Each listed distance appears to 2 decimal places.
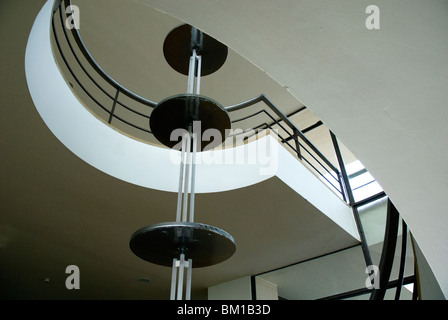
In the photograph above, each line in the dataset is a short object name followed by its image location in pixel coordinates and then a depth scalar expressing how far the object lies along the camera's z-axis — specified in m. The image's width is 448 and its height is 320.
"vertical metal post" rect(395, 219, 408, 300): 1.48
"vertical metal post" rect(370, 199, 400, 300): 1.46
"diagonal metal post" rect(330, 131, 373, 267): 4.95
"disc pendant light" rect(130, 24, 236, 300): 1.22
